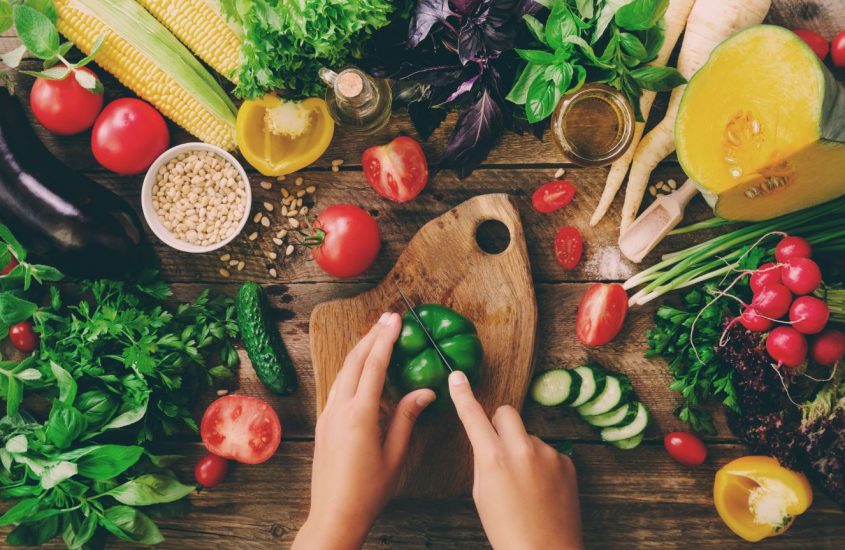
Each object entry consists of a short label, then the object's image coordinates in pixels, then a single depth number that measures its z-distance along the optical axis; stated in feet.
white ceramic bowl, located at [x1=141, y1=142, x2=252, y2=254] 2.84
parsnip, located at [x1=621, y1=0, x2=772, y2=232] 2.71
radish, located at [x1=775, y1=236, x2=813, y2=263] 2.66
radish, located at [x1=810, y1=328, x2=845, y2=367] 2.67
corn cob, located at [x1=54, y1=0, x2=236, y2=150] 2.80
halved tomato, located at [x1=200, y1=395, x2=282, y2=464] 2.89
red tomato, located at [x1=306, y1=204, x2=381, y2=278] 2.79
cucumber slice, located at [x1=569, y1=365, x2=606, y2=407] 2.84
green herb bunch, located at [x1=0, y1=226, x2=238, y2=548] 2.70
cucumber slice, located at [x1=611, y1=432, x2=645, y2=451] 2.89
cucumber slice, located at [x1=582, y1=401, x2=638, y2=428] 2.87
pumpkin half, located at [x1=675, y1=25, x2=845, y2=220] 2.35
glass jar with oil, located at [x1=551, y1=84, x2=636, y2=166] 2.75
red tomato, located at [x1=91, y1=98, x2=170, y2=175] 2.84
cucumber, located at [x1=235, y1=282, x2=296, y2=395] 2.87
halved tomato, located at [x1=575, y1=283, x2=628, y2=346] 2.81
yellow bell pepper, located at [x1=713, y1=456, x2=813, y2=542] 2.72
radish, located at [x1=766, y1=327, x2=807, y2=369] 2.63
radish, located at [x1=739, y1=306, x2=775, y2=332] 2.67
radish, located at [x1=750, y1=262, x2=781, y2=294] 2.66
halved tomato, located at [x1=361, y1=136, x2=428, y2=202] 2.85
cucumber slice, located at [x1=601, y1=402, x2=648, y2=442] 2.87
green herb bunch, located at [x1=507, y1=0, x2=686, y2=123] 2.48
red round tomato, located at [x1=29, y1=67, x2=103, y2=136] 2.87
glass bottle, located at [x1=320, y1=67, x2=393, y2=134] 2.65
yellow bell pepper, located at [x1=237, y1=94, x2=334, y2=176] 2.84
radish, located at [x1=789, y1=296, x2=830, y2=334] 2.60
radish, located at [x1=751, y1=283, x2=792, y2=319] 2.63
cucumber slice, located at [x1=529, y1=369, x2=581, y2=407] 2.85
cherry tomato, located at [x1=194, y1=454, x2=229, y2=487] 2.95
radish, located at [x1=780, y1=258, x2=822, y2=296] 2.61
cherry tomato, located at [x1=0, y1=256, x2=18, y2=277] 2.92
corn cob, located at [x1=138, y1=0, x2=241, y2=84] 2.79
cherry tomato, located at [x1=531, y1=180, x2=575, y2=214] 2.87
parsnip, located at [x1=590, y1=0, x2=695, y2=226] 2.80
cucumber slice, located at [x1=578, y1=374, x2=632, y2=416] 2.85
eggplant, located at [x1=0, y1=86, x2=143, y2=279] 2.77
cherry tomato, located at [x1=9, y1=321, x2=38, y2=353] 2.96
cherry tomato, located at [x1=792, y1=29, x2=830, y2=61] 2.78
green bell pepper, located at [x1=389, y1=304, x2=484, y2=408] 2.70
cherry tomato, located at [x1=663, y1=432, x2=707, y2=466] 2.86
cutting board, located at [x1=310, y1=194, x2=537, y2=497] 2.86
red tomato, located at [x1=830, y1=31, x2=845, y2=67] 2.78
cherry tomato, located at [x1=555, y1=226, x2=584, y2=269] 2.91
